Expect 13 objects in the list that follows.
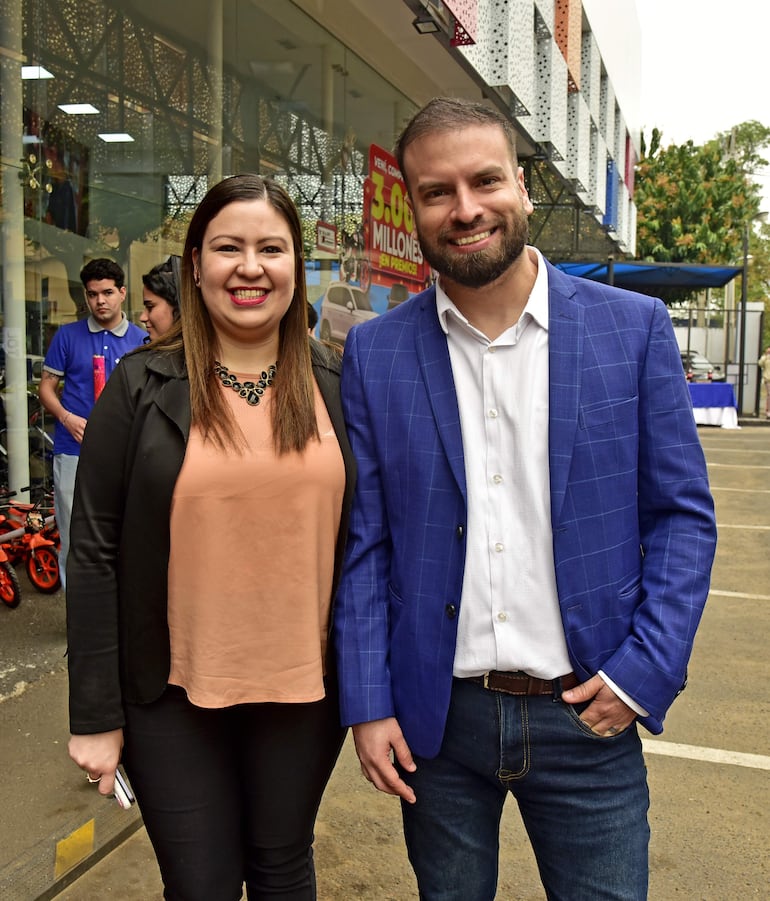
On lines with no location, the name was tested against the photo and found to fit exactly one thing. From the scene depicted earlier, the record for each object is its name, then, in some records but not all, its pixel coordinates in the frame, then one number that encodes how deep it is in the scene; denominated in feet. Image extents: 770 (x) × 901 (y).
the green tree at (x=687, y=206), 116.16
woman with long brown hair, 6.33
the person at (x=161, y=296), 12.69
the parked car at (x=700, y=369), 85.30
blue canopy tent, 66.95
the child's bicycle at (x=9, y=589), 18.61
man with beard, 5.94
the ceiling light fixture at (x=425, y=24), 23.06
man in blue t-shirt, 17.25
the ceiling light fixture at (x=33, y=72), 19.21
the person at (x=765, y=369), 77.36
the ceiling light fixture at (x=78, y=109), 20.06
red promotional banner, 30.66
